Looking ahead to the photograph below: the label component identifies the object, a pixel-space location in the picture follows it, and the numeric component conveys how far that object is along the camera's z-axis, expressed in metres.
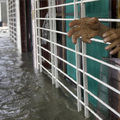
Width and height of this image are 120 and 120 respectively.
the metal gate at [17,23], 6.76
